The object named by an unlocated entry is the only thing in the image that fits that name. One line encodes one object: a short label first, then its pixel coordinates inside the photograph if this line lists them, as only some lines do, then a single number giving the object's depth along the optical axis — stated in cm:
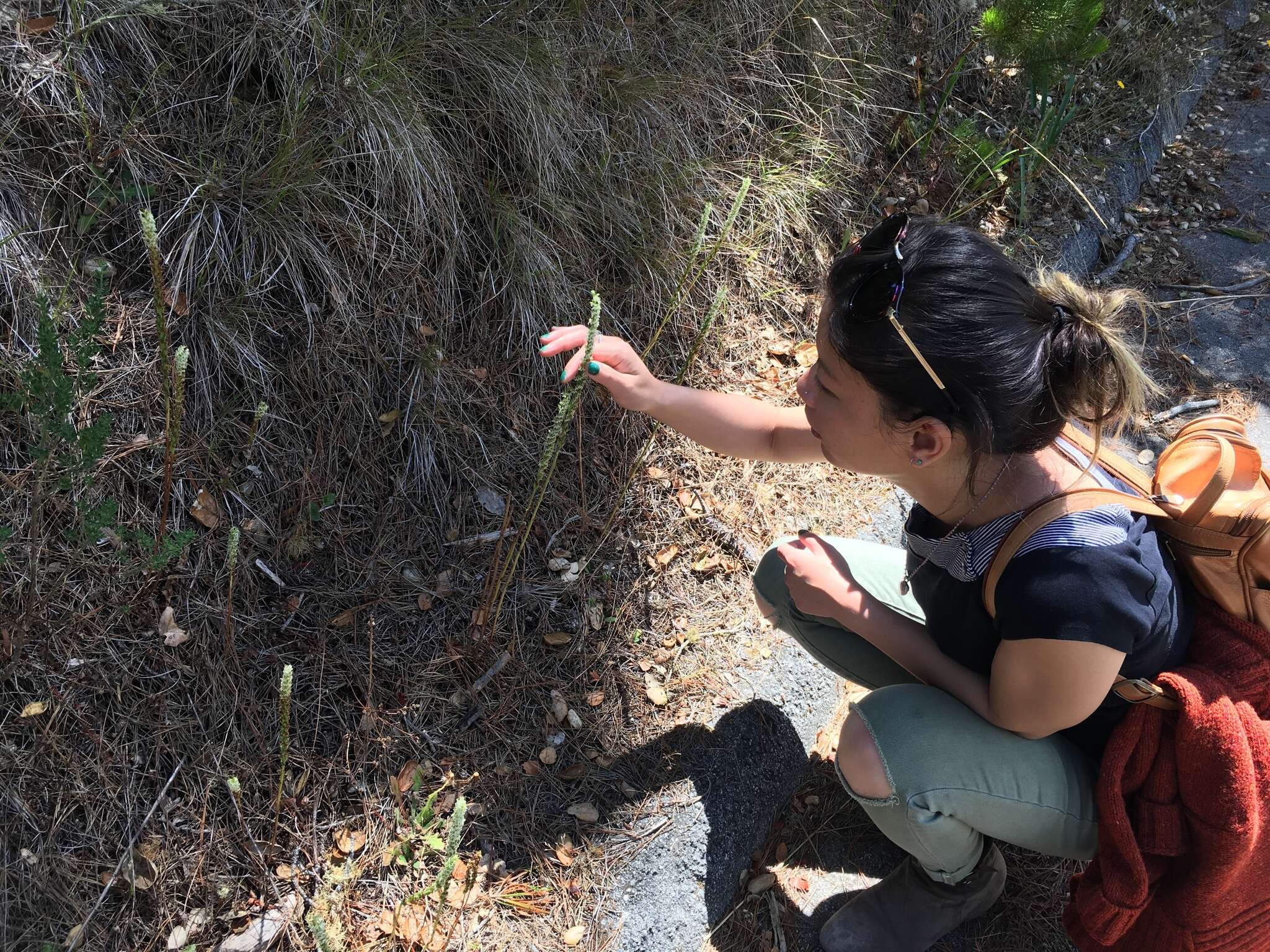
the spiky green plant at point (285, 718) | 153
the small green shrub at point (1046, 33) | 392
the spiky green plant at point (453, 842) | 146
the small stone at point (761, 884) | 240
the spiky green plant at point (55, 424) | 168
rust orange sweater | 173
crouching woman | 174
